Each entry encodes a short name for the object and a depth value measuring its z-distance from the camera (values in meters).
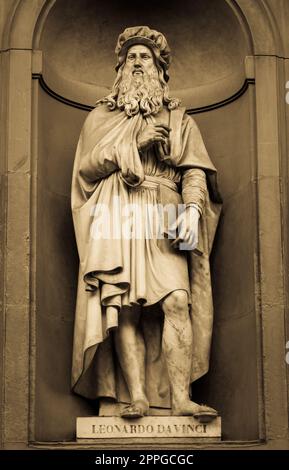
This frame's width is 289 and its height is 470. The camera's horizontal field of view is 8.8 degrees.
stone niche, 13.37
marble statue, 13.07
